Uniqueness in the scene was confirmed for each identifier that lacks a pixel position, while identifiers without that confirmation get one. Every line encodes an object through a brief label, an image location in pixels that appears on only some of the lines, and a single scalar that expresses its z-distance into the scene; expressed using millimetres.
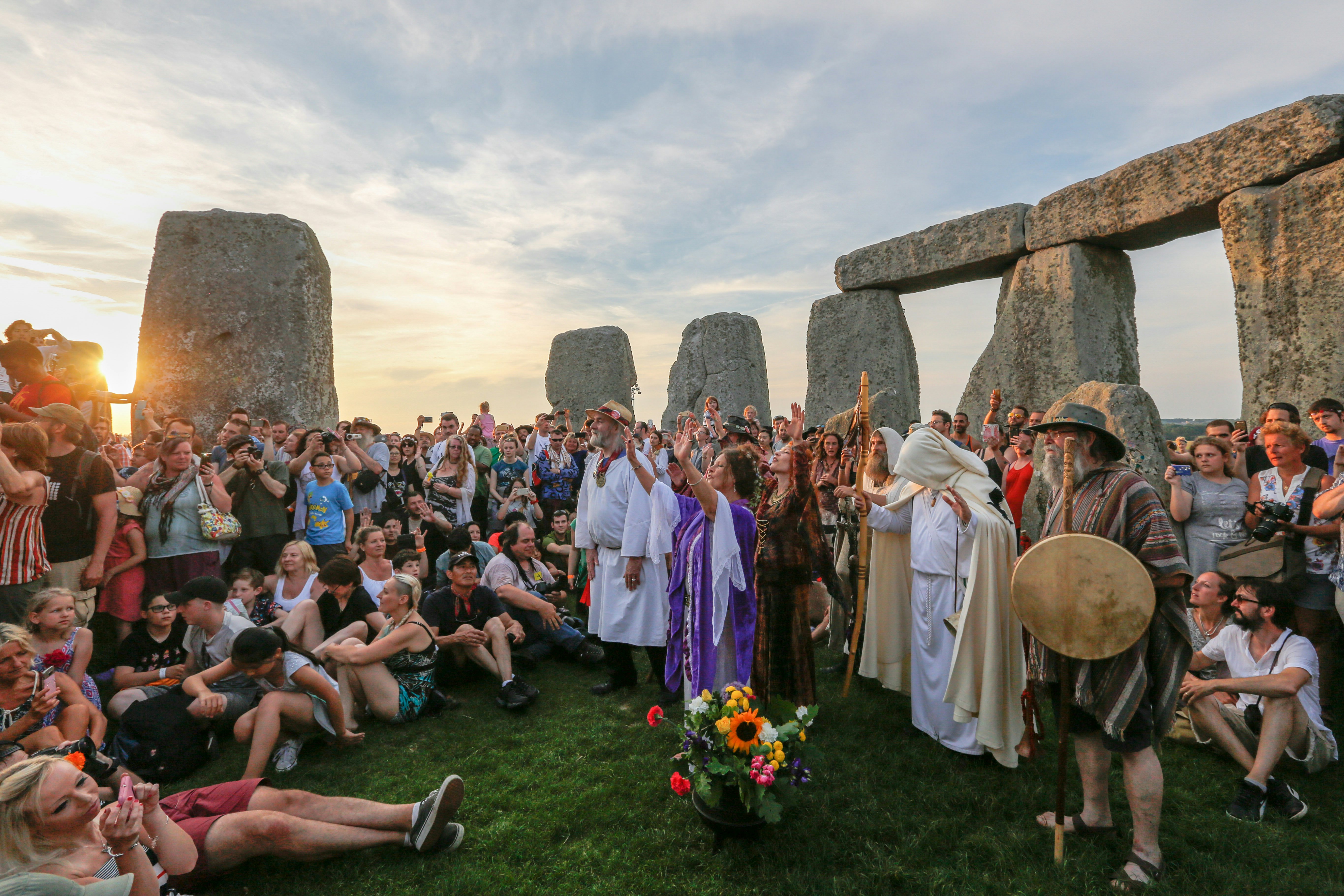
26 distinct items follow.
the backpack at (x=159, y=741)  3941
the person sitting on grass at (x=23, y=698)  3164
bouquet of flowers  2955
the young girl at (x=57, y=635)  3715
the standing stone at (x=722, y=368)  14836
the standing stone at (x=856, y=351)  10414
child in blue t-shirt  6207
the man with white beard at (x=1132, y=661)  2789
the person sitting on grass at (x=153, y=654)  4340
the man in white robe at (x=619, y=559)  5105
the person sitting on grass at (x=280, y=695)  4004
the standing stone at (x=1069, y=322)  8234
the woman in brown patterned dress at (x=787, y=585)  4152
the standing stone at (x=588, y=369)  15867
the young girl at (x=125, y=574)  5121
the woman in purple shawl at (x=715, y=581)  3912
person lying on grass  2941
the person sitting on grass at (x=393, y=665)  4730
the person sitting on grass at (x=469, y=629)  5359
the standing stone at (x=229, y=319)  8211
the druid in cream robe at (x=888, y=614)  4875
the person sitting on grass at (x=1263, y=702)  3484
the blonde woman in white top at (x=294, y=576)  5352
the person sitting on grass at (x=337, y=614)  4914
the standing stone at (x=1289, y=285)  5816
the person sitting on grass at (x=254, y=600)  5195
